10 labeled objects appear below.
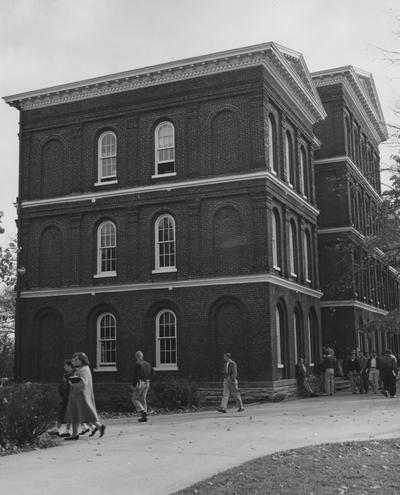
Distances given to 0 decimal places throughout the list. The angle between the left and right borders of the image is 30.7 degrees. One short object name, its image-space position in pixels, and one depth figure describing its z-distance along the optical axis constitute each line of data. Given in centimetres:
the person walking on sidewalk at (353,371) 3080
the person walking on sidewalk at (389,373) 2692
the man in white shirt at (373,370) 2988
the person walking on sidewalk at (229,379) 2197
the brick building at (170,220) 2859
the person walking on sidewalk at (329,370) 3027
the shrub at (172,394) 2466
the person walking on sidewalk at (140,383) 1950
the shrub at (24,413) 1384
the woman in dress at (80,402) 1516
